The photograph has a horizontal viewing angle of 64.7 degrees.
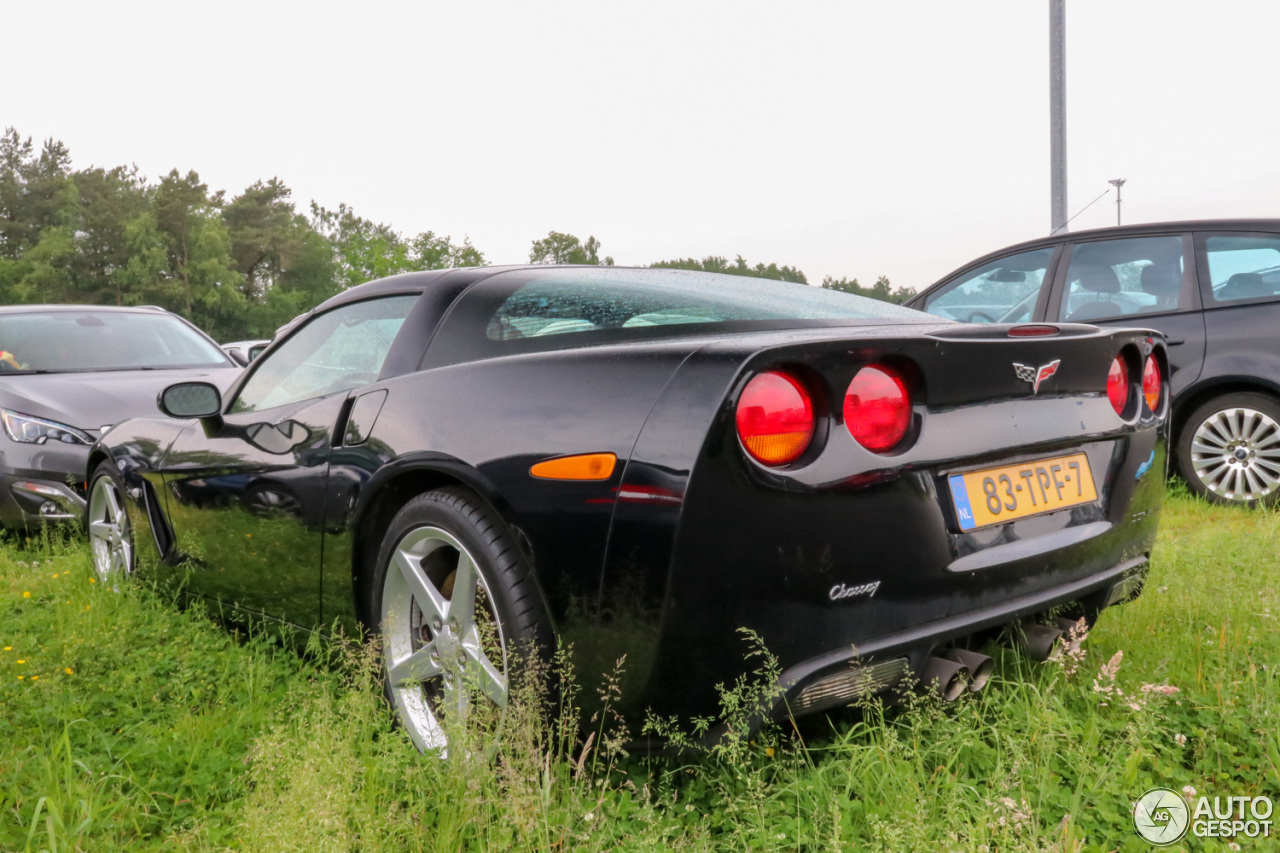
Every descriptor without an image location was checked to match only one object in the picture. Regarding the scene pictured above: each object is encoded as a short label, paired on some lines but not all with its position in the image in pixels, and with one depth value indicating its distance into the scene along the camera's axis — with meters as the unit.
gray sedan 5.41
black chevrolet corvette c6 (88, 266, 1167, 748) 1.91
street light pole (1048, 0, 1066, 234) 10.12
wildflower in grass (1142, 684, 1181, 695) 2.21
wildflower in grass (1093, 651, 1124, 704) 2.25
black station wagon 5.26
